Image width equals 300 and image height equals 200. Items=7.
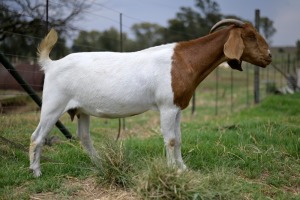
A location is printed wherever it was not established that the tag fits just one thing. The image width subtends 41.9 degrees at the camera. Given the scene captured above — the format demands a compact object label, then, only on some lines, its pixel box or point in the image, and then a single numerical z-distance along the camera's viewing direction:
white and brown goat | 4.89
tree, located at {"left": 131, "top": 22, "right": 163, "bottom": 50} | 18.18
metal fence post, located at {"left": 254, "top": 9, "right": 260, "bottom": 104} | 12.52
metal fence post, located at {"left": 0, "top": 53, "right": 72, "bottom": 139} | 6.06
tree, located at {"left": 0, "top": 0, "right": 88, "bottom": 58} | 9.04
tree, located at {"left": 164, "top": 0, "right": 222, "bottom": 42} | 15.62
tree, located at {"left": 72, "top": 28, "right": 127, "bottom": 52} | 14.55
